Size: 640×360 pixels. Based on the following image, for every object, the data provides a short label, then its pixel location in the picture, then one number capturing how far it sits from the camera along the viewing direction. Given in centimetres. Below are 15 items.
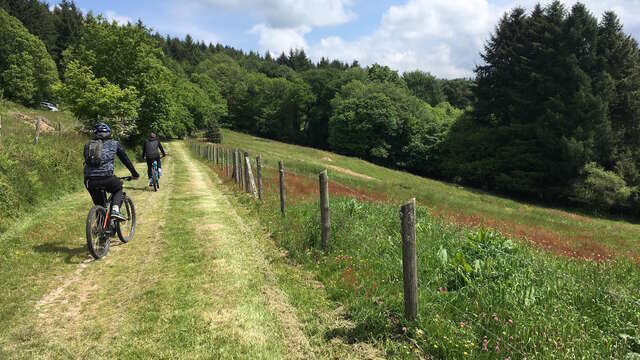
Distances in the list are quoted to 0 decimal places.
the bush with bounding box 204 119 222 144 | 7658
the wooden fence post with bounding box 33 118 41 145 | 1627
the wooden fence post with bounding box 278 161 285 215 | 1073
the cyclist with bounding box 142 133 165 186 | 1620
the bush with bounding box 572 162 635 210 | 3684
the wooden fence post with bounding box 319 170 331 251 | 766
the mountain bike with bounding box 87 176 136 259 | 732
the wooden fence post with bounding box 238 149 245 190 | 1635
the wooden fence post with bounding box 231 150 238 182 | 1811
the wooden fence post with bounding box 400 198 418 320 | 475
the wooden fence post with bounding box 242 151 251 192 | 1455
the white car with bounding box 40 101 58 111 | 6234
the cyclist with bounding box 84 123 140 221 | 762
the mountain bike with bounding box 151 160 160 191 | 1582
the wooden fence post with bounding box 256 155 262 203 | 1290
